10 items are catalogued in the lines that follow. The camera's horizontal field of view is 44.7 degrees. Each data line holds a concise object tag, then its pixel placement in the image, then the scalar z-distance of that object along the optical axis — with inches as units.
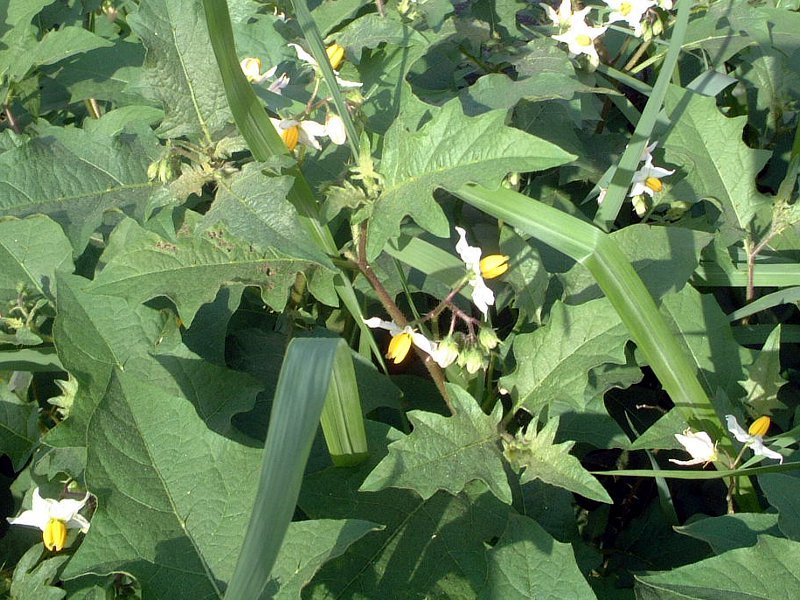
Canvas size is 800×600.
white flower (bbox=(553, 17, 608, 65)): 14.9
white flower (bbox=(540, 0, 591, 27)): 15.2
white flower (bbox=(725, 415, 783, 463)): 11.3
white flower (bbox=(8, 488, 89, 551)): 11.5
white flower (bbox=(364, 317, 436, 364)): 11.5
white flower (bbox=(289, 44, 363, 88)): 12.8
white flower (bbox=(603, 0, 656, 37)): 14.9
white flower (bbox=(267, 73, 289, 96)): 12.8
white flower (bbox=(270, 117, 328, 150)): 11.6
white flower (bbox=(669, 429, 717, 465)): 11.5
